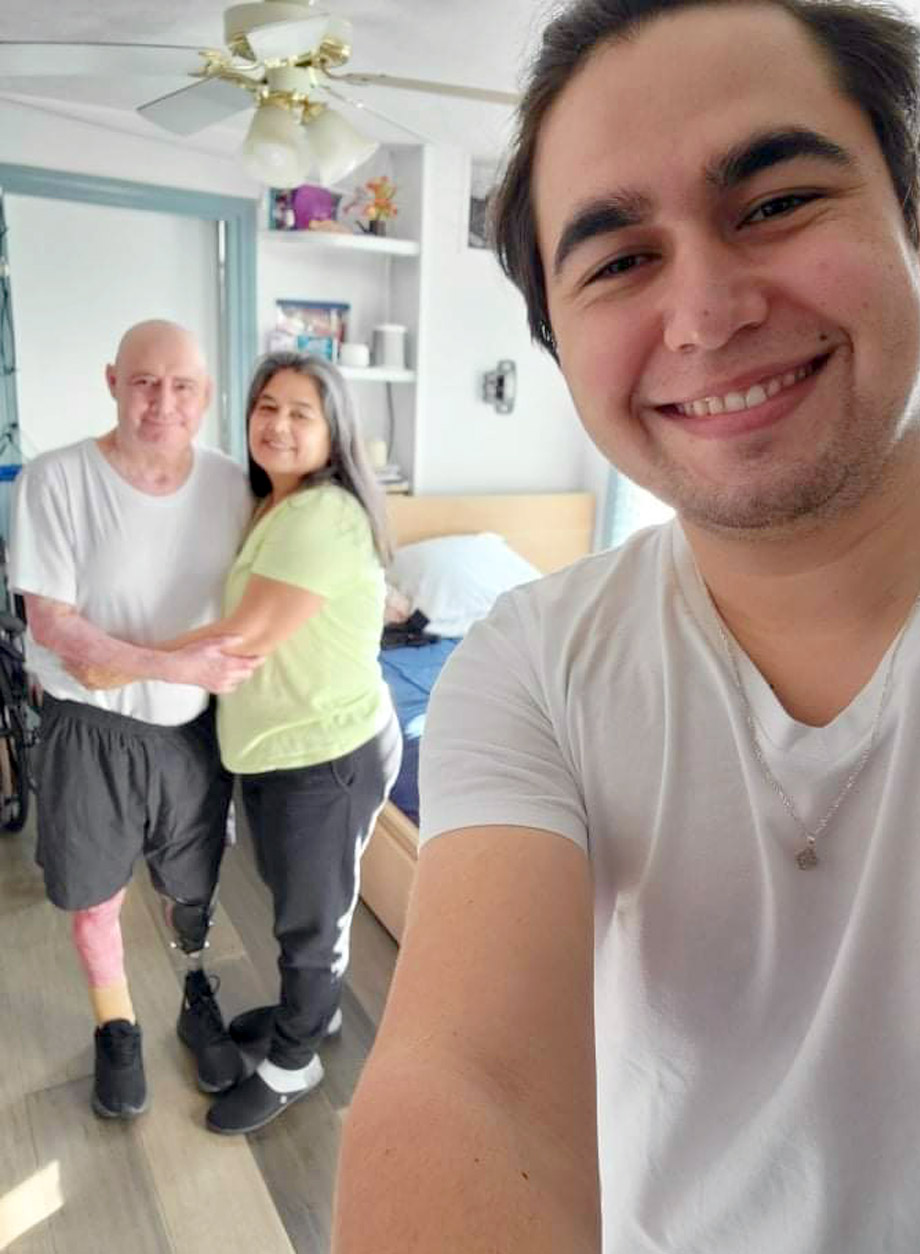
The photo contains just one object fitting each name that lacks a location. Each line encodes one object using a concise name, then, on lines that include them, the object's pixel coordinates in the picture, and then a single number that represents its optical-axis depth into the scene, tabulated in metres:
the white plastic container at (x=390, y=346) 3.63
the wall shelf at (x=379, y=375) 3.51
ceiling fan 1.59
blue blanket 2.36
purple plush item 3.29
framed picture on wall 3.58
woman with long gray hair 1.56
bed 2.36
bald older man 1.54
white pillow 3.36
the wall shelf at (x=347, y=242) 3.24
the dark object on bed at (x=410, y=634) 3.27
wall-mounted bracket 3.89
